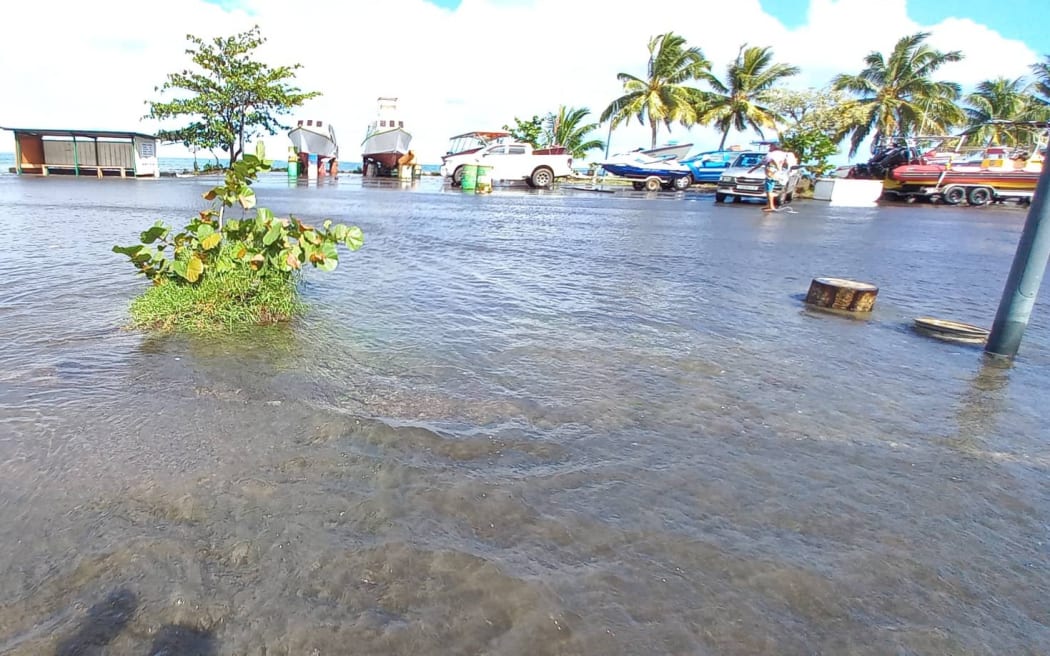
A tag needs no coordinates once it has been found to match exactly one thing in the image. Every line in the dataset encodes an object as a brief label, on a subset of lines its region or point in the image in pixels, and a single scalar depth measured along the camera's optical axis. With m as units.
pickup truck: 30.28
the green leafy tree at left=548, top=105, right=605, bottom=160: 44.06
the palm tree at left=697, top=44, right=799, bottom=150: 37.34
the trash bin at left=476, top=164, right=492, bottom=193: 25.69
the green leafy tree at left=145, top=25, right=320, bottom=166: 29.81
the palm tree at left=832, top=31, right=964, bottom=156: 35.31
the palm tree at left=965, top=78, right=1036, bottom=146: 39.56
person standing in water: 18.77
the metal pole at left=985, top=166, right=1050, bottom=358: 4.33
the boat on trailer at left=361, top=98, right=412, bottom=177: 35.16
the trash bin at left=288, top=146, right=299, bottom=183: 32.62
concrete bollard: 6.04
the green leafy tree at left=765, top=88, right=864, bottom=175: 31.64
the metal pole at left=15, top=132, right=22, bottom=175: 25.73
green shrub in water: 4.70
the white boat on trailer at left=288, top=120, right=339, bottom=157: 35.38
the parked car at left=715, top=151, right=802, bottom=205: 21.47
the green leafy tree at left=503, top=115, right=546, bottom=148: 43.28
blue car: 32.00
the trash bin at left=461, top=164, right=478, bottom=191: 26.70
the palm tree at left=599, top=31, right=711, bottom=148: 38.28
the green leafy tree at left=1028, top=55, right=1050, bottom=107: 37.91
